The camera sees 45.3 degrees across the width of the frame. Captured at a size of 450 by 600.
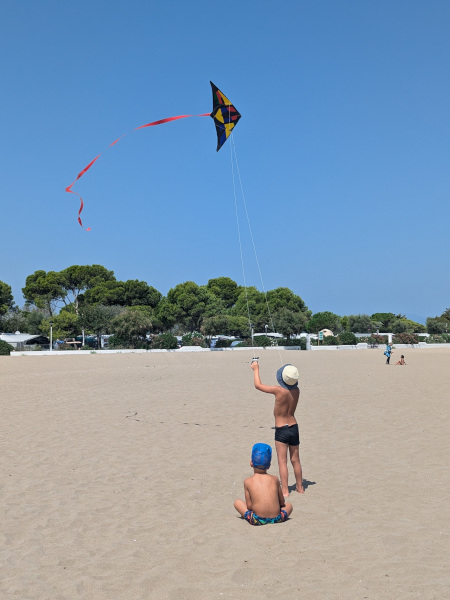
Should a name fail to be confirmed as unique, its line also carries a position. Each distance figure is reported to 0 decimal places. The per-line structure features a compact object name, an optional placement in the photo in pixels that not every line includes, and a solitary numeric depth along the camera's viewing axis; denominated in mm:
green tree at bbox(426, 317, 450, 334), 83688
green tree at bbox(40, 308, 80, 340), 60250
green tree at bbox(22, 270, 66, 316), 74250
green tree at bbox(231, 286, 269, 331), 77062
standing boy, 5617
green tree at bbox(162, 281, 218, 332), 69250
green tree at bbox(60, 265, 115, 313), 76375
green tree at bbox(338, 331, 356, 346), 56781
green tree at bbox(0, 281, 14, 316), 63716
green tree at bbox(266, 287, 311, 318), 81294
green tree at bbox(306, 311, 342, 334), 82819
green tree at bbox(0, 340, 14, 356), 42625
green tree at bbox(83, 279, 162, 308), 73125
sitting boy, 4859
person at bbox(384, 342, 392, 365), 27875
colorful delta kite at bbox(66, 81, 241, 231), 8781
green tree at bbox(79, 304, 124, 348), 53500
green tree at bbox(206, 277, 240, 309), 96000
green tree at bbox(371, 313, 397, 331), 106425
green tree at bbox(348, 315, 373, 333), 91562
